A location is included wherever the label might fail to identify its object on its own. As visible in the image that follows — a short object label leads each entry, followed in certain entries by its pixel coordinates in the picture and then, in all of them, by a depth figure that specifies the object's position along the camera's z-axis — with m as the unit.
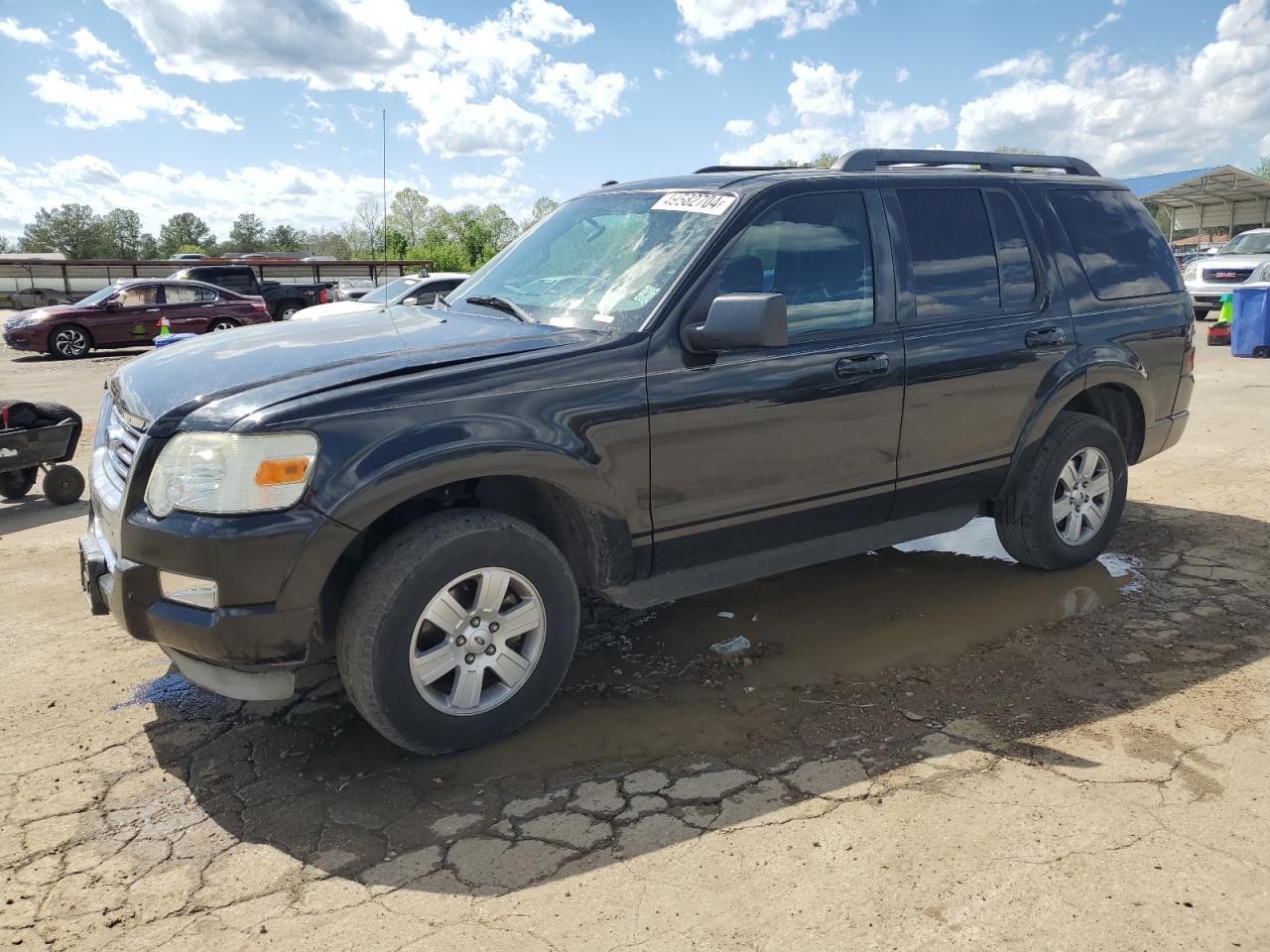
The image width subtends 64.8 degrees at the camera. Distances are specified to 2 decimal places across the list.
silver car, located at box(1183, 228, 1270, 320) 18.73
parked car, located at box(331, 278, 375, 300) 25.97
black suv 3.03
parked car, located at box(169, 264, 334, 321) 23.64
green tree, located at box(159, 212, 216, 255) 94.75
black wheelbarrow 6.80
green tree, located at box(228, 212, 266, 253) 98.50
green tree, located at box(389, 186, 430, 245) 88.94
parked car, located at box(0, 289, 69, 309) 36.19
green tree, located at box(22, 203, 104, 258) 86.56
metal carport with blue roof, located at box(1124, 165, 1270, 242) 38.50
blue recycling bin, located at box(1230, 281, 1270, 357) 13.79
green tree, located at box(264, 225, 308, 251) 97.69
